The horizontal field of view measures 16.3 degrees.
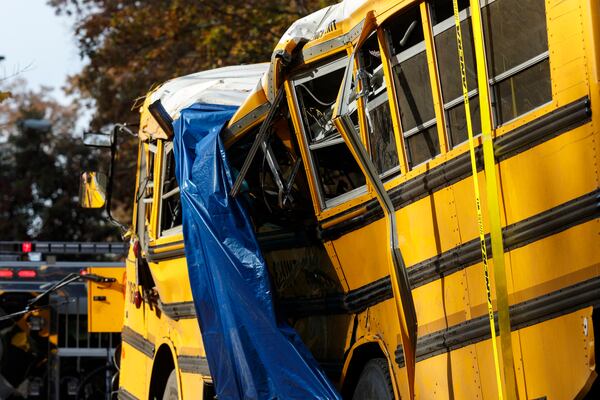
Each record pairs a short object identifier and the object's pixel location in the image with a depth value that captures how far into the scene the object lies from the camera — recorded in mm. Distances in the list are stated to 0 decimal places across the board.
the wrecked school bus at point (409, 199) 8179
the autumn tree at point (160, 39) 35031
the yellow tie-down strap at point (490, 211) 8478
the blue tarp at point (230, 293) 11730
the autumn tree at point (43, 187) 67242
